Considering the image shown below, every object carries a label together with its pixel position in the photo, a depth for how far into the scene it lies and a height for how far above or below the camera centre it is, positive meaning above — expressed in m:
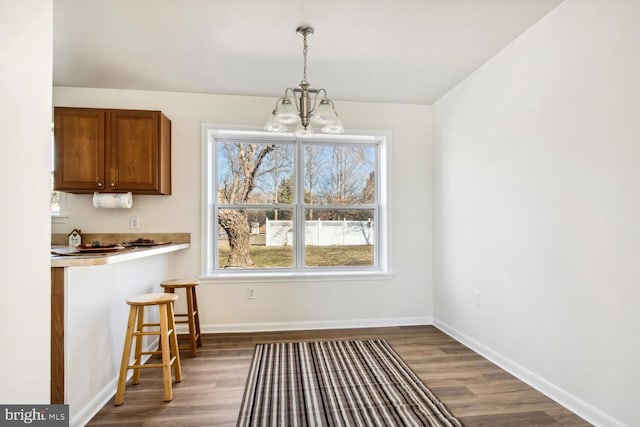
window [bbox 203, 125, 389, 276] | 3.78 +0.16
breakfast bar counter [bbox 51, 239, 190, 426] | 1.73 -0.65
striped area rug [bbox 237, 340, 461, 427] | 1.93 -1.20
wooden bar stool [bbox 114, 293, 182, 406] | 2.12 -0.84
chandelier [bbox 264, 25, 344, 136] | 2.14 +0.68
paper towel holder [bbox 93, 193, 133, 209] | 3.23 +0.18
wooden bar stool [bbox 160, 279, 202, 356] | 2.92 -0.76
